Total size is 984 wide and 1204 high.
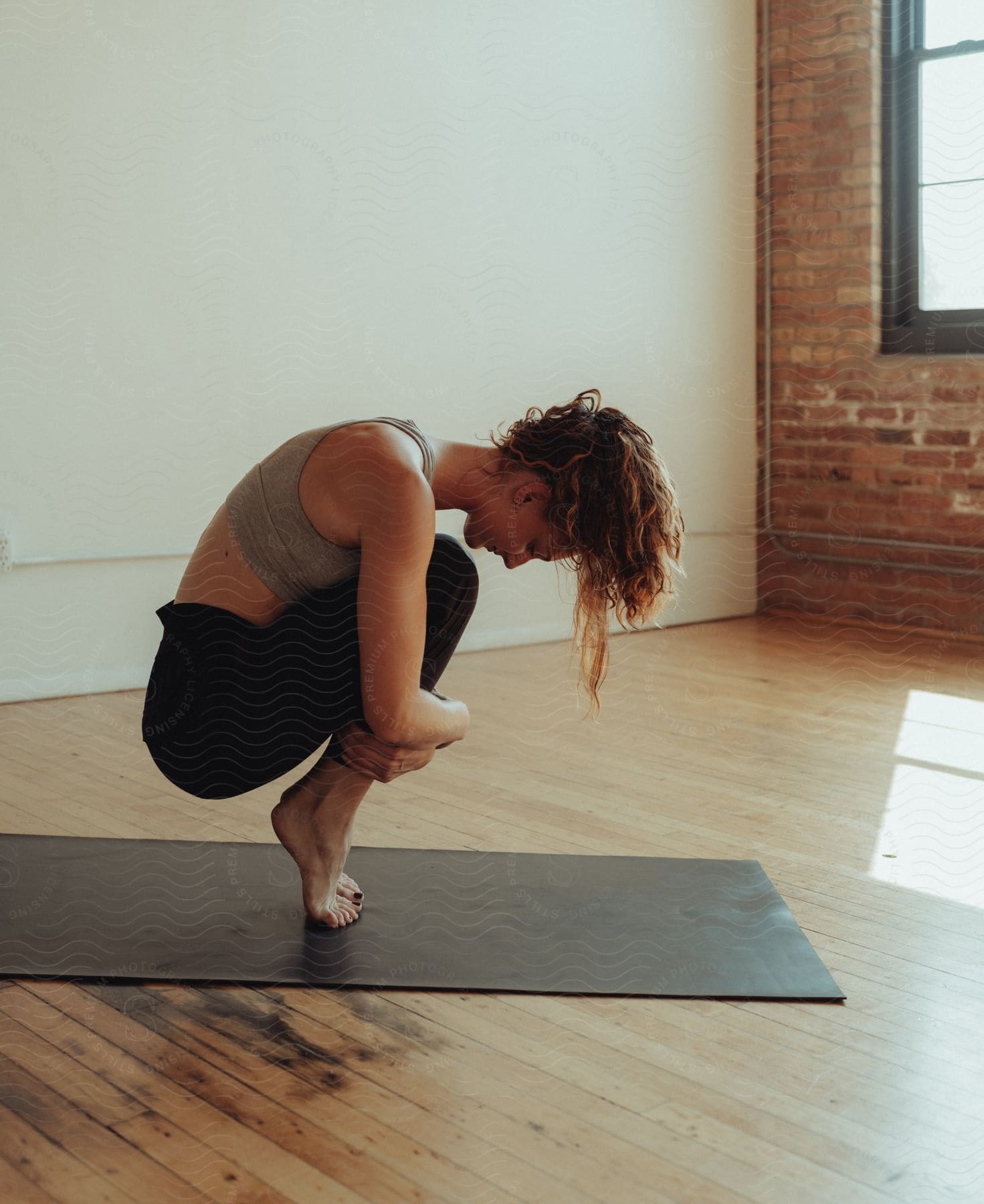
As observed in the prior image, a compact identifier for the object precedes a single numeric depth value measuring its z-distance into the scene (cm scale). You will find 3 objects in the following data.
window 371
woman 156
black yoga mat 165
